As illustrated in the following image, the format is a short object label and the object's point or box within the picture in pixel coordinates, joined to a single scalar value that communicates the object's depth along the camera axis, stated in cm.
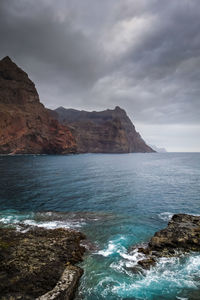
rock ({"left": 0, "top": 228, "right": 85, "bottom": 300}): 884
